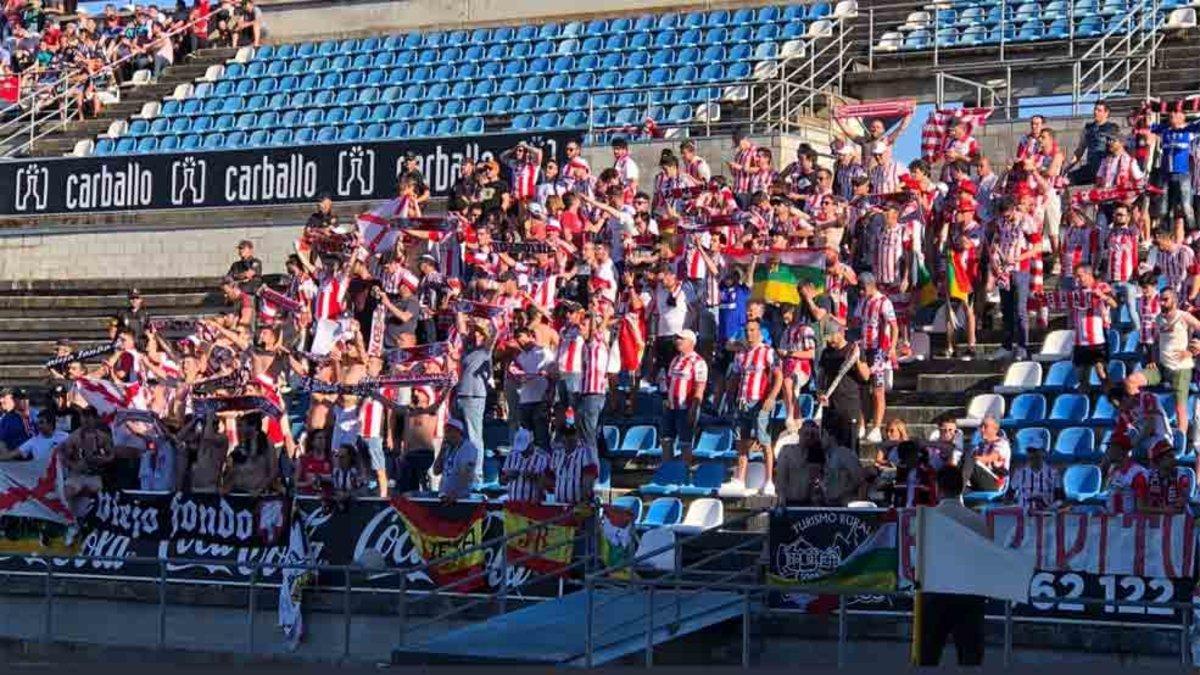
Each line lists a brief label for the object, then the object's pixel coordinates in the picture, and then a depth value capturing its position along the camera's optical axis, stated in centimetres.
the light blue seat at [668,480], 2241
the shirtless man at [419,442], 2362
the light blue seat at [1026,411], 2144
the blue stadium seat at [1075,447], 2073
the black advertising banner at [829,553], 1931
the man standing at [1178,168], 2316
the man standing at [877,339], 2195
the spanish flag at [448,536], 2203
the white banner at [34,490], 2508
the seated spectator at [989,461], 1989
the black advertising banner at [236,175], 3147
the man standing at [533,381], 2355
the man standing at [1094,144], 2419
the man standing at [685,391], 2269
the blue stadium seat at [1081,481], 2020
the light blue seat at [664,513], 2189
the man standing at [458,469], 2261
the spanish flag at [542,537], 2128
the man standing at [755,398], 2188
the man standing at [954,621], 1472
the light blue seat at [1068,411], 2127
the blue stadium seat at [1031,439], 2086
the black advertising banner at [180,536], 2350
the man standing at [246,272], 2886
